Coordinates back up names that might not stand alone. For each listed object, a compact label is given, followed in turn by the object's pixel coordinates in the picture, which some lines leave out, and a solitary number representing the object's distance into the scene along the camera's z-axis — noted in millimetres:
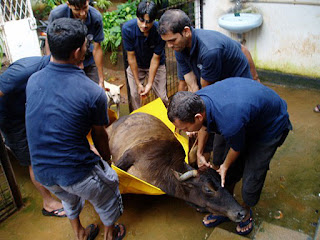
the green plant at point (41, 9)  10281
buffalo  3746
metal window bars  6902
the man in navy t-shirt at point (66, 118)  2740
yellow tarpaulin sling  3859
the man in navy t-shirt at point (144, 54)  4844
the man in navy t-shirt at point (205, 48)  3695
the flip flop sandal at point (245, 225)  3867
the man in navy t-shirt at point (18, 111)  3523
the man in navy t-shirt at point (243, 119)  2910
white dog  6066
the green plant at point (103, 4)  10297
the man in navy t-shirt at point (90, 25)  4641
